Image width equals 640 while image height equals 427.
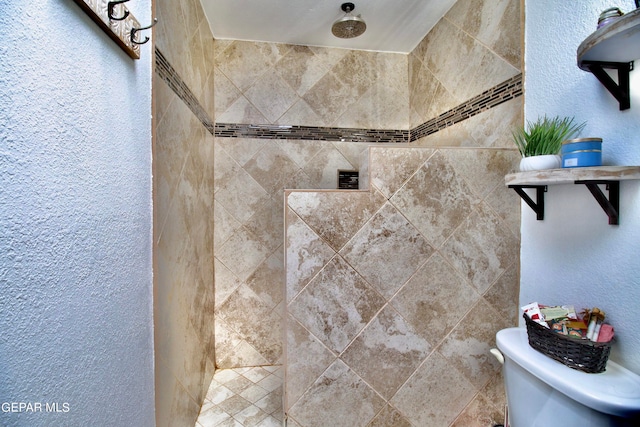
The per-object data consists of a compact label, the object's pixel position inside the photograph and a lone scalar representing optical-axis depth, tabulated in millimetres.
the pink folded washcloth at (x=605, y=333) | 844
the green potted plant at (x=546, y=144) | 957
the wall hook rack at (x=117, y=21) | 625
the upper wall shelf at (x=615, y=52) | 700
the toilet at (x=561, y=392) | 700
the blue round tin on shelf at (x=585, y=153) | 854
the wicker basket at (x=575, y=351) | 795
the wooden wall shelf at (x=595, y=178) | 800
